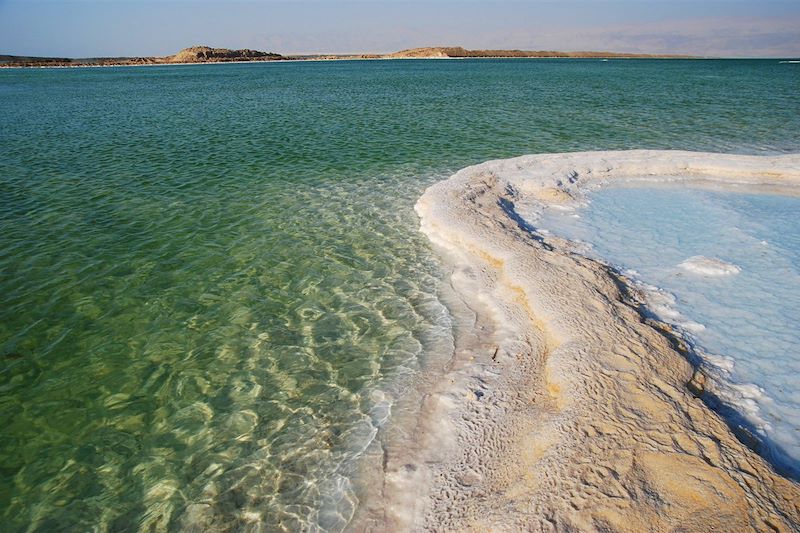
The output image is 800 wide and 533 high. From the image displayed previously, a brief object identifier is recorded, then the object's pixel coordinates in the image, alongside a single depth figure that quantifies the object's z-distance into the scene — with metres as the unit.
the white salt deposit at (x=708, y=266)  7.65
